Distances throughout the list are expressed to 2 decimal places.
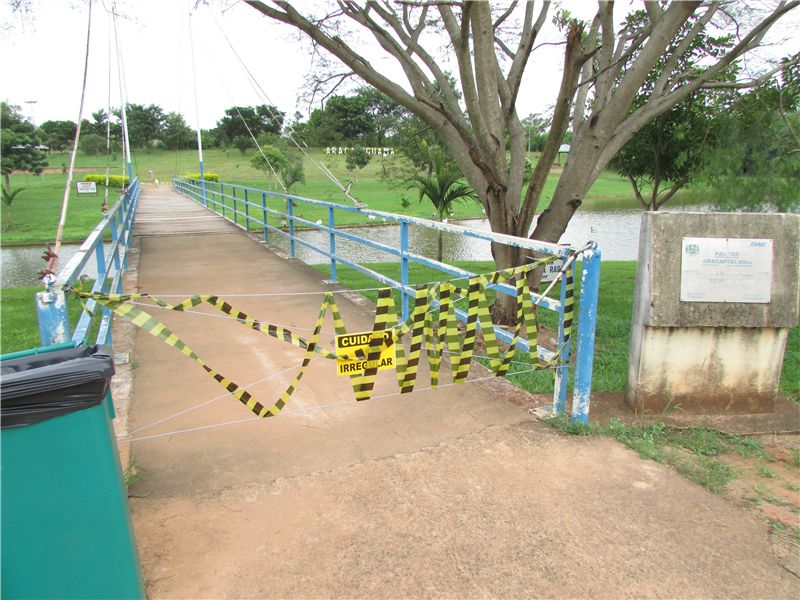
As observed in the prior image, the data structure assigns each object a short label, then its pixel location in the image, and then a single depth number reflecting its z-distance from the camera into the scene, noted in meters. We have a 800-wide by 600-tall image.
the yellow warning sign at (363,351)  3.09
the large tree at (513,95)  5.27
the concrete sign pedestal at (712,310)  3.75
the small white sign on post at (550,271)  4.04
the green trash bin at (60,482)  1.68
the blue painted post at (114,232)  6.10
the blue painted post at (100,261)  4.44
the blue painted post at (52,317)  2.27
